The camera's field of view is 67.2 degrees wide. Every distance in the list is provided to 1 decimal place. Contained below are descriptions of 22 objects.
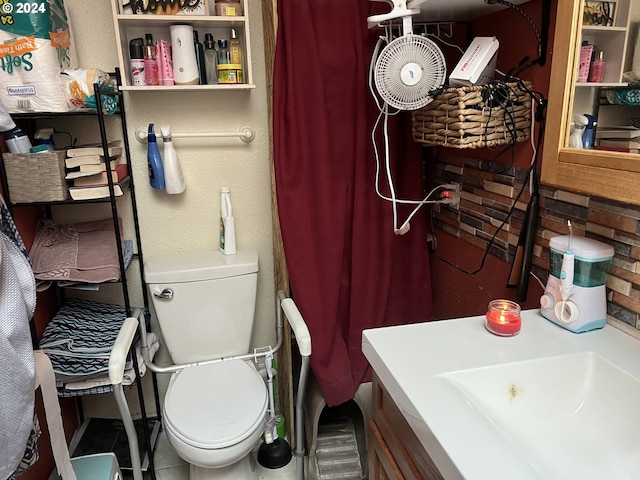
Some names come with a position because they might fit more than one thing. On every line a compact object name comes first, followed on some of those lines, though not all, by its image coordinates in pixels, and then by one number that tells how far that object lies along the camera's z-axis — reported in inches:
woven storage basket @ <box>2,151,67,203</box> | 57.6
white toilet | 60.0
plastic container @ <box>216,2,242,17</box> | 65.6
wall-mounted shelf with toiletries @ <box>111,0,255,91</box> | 63.4
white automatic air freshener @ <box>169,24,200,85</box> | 65.3
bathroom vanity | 32.0
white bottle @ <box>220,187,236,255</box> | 75.6
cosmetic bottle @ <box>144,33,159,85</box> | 66.5
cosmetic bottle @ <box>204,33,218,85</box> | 69.2
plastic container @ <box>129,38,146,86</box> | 66.4
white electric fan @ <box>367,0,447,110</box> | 51.6
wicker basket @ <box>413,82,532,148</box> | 49.6
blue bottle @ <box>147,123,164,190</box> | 69.6
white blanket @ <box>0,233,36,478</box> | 40.4
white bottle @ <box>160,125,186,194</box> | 70.6
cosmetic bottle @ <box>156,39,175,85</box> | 66.1
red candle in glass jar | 44.9
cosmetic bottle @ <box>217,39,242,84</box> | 67.9
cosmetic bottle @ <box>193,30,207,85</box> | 67.9
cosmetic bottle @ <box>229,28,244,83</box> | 68.7
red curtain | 60.6
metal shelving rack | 58.1
